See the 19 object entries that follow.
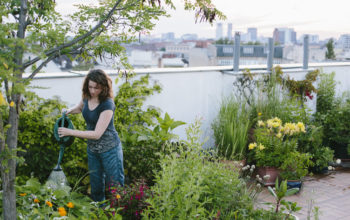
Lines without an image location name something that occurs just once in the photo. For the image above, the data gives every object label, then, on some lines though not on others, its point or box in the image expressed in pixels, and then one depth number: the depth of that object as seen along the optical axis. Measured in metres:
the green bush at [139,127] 4.27
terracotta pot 5.09
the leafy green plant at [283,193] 3.07
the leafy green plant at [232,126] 5.28
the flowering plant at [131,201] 3.01
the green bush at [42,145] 3.95
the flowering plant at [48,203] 2.77
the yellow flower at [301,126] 4.95
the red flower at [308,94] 6.38
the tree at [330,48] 46.13
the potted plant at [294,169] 4.92
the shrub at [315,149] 5.54
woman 3.40
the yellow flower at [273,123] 4.97
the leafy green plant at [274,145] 4.99
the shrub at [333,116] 6.20
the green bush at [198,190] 2.60
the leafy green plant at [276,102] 5.73
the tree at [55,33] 2.14
